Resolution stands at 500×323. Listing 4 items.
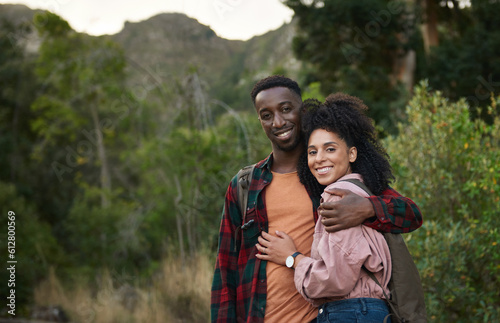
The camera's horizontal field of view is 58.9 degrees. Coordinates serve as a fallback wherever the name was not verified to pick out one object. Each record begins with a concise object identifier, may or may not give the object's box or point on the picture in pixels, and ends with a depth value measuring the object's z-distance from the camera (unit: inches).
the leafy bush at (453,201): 139.6
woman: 66.9
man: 82.5
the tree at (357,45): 524.1
